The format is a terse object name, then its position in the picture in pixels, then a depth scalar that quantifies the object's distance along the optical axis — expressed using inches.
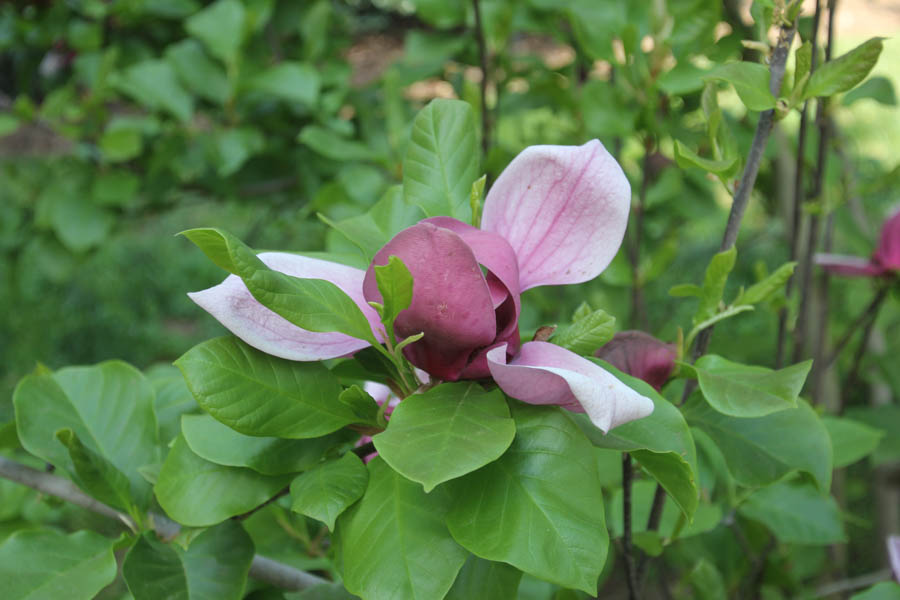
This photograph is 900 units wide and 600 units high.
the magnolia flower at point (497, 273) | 28.7
